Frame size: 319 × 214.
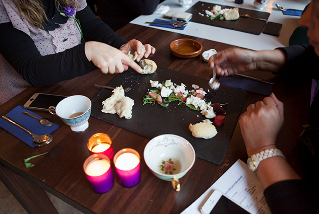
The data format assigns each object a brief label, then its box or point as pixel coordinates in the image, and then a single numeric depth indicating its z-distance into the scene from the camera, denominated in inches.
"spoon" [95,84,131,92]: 45.5
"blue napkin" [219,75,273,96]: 44.6
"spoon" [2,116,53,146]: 34.2
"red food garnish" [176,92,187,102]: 42.6
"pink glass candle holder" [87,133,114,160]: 31.1
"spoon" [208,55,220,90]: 45.5
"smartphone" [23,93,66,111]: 40.7
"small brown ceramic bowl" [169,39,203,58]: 54.7
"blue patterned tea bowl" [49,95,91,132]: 35.1
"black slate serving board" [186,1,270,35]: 68.2
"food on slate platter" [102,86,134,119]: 39.1
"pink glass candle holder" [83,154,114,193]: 26.0
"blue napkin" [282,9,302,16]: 75.8
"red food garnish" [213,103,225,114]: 39.4
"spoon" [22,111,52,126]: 37.4
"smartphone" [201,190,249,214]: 26.2
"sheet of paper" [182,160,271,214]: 26.9
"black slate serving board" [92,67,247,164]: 34.4
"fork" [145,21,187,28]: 69.7
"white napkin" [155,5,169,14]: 80.5
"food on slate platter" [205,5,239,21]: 72.8
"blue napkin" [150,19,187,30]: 69.6
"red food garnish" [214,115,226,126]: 36.9
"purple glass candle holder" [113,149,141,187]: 26.8
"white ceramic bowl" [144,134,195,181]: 29.2
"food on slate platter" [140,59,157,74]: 50.0
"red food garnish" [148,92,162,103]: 41.9
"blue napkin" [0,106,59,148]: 35.4
